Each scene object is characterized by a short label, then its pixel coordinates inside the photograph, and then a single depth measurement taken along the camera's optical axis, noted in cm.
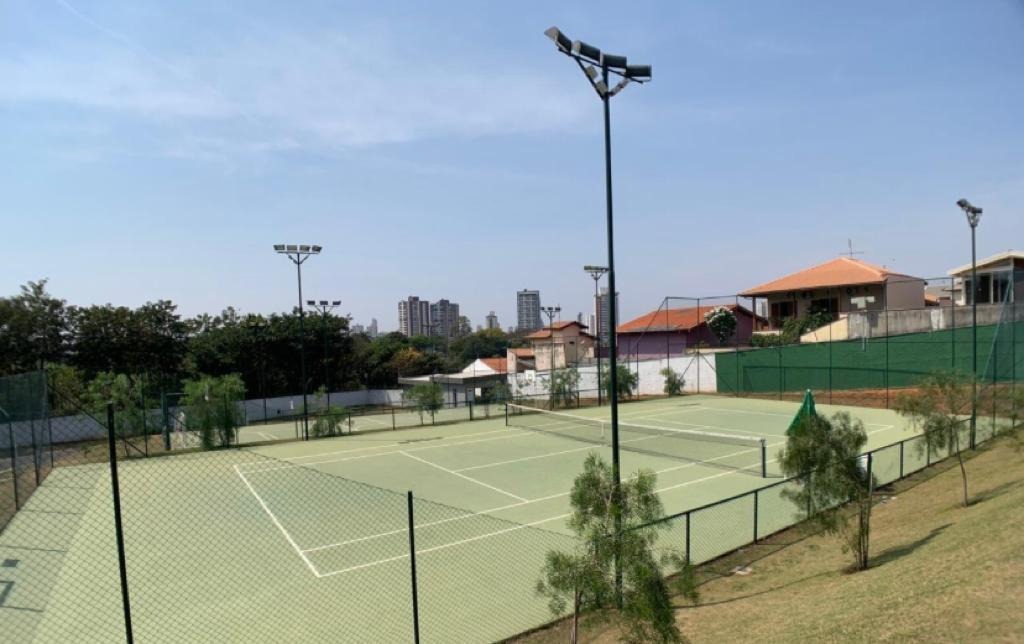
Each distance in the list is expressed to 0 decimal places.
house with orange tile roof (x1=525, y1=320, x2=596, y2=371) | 5497
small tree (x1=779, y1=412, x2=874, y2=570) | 990
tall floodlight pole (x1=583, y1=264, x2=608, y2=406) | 3706
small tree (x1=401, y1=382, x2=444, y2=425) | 3347
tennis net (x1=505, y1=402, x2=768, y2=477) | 2003
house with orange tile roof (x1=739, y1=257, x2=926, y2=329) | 5130
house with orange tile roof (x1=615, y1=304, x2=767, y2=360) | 5684
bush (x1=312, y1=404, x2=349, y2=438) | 2962
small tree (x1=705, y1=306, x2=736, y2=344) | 5606
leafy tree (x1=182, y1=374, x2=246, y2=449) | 2570
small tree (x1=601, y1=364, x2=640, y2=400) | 3928
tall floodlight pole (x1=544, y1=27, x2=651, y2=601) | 842
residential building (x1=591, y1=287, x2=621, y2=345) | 5531
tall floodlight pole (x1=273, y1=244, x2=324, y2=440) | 2907
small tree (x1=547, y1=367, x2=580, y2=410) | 3806
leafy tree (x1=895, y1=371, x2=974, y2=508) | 1425
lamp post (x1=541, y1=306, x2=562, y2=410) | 3769
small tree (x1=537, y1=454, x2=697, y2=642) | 583
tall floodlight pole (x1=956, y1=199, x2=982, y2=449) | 1941
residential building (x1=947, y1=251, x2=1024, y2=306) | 3952
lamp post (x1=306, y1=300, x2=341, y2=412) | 3882
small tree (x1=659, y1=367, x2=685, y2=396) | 4219
